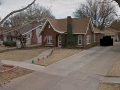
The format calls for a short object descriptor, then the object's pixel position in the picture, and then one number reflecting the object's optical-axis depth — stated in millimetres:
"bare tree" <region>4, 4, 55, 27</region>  34241
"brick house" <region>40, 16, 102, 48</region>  17832
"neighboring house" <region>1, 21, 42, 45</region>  24020
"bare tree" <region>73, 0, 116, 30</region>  31848
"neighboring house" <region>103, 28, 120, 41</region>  34217
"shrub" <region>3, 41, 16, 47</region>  21726
